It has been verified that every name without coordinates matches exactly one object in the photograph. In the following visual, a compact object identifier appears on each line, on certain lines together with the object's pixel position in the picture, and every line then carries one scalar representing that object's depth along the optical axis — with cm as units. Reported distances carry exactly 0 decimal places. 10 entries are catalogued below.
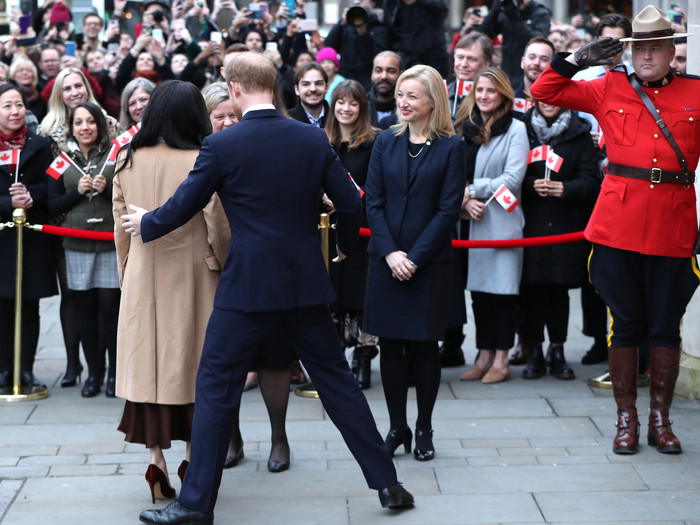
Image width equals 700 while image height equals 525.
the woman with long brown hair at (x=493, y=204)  703
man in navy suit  439
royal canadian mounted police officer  547
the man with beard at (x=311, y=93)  762
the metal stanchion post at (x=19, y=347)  693
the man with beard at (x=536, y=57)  777
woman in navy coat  548
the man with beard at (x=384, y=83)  806
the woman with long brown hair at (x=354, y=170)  695
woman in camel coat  483
